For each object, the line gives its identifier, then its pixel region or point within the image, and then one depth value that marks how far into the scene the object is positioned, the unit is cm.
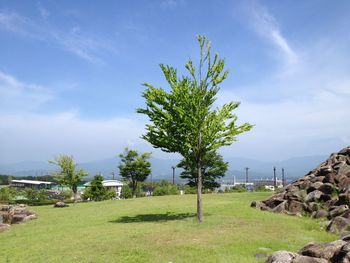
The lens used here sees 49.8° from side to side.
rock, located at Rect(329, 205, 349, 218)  2125
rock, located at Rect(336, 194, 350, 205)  2236
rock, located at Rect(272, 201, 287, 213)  2649
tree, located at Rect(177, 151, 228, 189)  6438
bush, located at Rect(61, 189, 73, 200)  6506
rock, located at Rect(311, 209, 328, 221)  2266
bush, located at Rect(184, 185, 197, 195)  5652
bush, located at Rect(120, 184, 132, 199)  6256
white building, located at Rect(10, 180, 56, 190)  11064
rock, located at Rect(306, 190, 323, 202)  2598
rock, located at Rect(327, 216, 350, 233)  1738
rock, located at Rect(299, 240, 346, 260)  1089
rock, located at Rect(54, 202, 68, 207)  4209
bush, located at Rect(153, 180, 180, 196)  5917
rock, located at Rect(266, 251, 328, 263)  1048
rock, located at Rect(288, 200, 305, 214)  2556
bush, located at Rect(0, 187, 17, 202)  5328
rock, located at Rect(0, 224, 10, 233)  2456
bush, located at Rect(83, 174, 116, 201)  5503
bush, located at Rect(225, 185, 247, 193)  5729
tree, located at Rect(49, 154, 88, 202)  4700
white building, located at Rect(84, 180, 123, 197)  10358
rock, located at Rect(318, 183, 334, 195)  2594
